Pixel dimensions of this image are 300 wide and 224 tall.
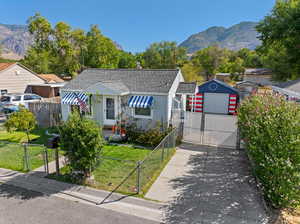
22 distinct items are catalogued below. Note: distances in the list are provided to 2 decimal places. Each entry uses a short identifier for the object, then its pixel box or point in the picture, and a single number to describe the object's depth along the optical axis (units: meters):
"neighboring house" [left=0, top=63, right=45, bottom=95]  24.53
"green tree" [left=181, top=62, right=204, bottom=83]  39.84
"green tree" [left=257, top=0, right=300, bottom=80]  18.75
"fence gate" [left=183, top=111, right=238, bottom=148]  11.16
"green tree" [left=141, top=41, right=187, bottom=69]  55.88
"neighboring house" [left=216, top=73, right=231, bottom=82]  52.47
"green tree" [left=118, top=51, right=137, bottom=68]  64.25
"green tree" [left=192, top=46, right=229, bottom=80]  57.03
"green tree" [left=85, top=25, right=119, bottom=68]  46.72
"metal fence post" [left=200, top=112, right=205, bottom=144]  11.80
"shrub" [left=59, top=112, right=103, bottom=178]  6.74
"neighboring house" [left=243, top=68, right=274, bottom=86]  50.34
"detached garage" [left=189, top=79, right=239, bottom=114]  20.25
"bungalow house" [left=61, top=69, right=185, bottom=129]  12.16
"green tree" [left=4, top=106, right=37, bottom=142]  10.42
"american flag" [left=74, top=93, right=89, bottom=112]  12.39
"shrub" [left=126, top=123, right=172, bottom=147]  11.46
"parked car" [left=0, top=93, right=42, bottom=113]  18.65
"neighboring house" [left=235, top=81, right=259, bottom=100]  25.84
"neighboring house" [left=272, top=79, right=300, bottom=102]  12.12
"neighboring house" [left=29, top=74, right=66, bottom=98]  27.98
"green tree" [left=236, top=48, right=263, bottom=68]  66.99
